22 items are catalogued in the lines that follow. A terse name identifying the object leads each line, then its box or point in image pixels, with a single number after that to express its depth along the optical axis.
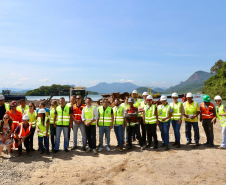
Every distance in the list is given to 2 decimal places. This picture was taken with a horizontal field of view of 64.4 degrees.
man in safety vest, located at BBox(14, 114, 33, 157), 6.71
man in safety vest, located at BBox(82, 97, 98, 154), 7.18
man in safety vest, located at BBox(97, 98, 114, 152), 7.29
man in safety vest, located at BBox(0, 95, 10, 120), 7.29
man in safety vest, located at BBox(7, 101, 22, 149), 7.15
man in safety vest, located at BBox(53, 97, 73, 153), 7.18
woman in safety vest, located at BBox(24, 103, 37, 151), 7.14
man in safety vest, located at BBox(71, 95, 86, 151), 7.47
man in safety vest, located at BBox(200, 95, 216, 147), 7.36
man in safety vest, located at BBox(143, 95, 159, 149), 7.34
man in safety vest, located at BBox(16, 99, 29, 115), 7.57
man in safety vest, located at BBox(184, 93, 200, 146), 7.56
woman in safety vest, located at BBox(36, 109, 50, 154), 6.86
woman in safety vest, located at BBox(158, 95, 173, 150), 7.37
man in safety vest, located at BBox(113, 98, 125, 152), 7.46
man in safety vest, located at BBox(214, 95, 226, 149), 6.97
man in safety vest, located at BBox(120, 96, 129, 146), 7.86
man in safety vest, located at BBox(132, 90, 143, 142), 8.13
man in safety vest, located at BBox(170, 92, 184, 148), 7.50
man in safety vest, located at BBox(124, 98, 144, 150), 7.26
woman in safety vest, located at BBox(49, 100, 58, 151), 7.27
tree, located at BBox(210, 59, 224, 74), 75.93
